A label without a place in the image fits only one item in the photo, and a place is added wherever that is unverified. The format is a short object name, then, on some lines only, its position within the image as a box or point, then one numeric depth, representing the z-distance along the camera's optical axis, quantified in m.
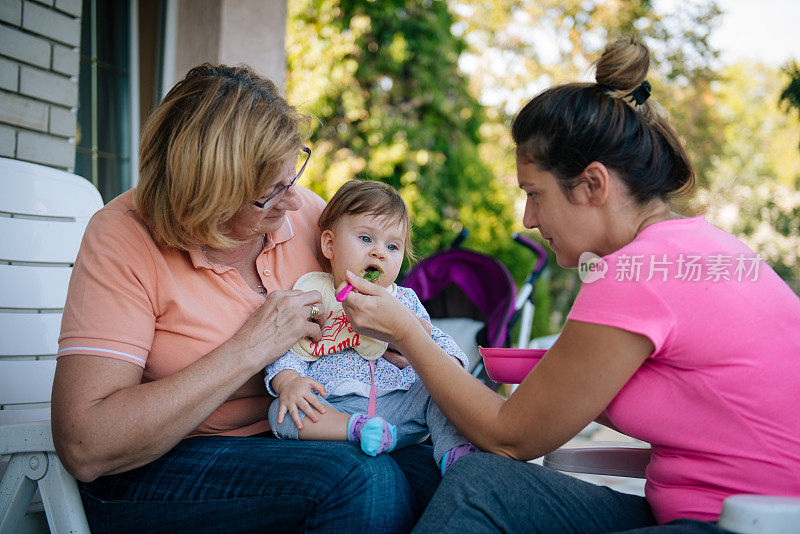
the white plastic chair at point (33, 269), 2.24
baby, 1.82
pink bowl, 1.78
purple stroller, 3.35
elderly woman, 1.58
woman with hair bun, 1.41
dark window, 3.81
